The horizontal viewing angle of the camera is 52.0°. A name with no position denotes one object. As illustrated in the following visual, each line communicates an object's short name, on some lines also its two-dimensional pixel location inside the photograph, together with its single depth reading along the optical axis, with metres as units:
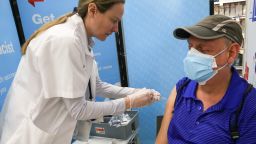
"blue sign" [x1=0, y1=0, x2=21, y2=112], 2.00
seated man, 1.21
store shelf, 4.81
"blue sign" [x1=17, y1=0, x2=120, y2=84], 2.37
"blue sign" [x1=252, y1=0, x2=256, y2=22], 1.62
